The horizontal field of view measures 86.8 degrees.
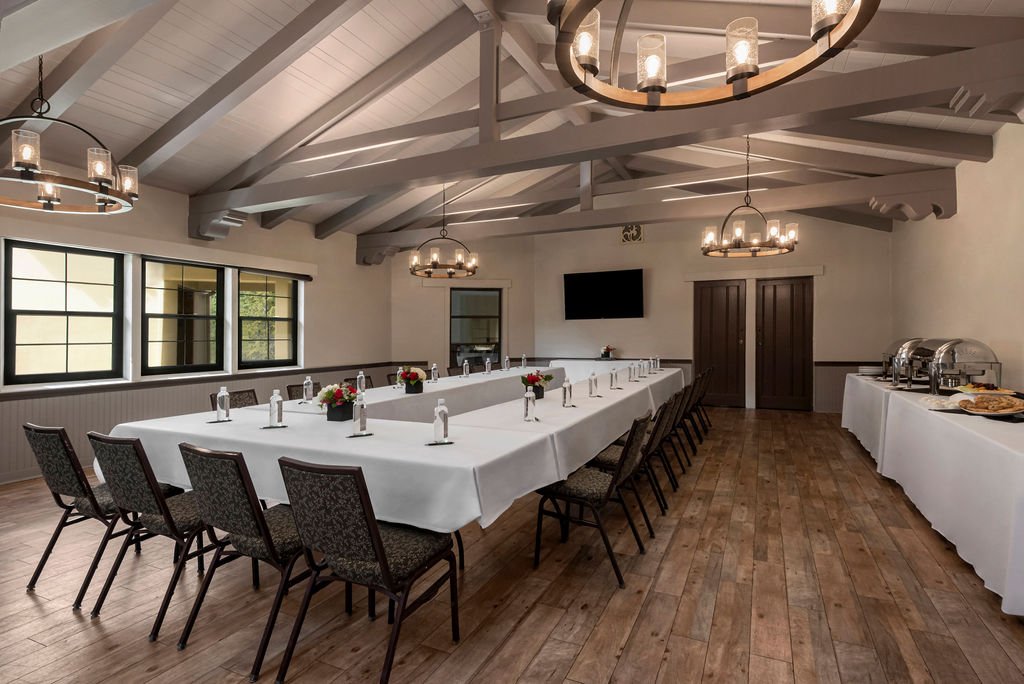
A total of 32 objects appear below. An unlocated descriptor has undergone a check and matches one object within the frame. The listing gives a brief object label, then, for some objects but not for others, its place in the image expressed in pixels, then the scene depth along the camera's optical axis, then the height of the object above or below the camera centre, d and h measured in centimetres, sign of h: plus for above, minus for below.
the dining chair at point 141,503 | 238 -76
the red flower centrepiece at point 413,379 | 494 -36
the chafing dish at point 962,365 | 422 -16
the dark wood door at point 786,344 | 877 -2
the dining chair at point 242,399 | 429 -48
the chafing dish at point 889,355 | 598 -13
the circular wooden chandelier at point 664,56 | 179 +109
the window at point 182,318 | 594 +24
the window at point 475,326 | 996 +28
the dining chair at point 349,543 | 189 -75
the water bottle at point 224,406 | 345 -43
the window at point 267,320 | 701 +26
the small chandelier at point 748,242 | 579 +110
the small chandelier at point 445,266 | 679 +96
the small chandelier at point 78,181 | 249 +81
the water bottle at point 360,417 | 295 -42
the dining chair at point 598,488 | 286 -80
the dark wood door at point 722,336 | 918 +11
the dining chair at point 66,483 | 258 -72
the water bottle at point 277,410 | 328 -43
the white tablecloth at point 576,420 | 310 -51
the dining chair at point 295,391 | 517 -51
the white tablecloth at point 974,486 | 233 -76
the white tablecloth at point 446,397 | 438 -53
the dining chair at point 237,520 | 207 -73
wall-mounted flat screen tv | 974 +86
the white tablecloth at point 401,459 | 229 -57
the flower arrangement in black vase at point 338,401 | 334 -38
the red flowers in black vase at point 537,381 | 416 -32
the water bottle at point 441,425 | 273 -43
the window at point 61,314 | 486 +23
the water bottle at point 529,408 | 344 -44
